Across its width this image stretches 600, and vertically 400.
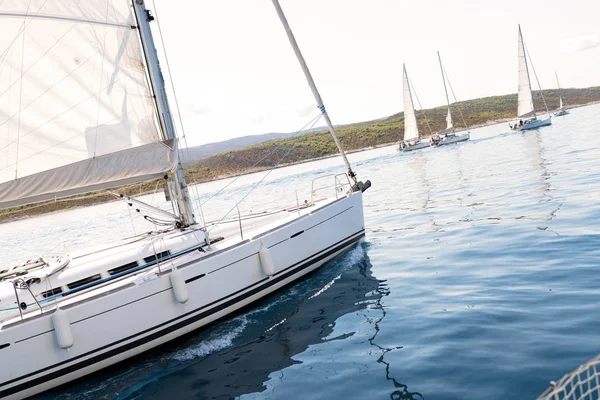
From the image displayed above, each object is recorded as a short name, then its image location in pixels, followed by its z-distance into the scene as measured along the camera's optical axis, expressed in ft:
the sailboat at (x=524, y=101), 177.27
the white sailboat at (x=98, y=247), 21.34
